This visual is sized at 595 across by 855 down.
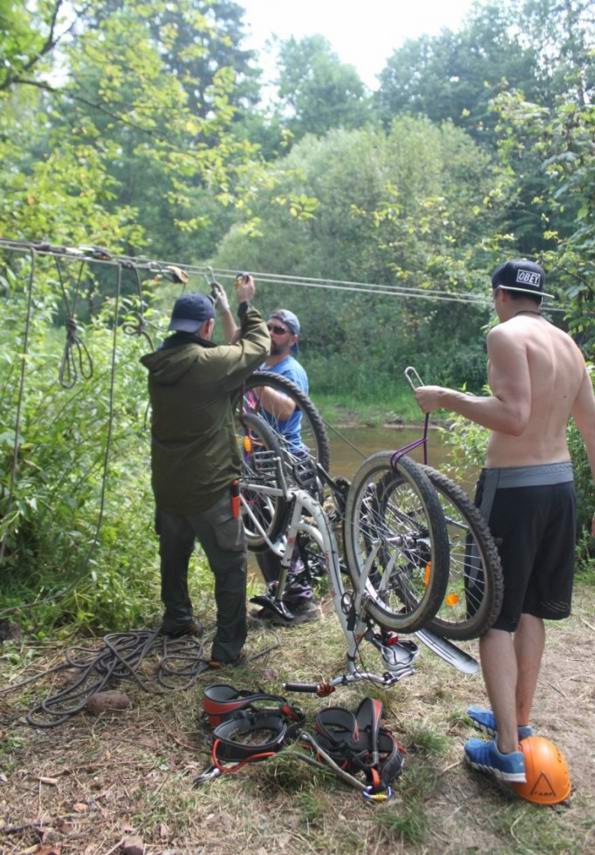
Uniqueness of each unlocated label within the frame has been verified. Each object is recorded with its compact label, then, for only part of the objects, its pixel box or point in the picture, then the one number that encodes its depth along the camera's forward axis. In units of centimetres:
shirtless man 229
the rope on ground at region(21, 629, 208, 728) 295
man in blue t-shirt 364
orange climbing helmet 233
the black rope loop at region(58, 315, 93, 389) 340
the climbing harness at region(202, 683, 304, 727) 277
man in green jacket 300
